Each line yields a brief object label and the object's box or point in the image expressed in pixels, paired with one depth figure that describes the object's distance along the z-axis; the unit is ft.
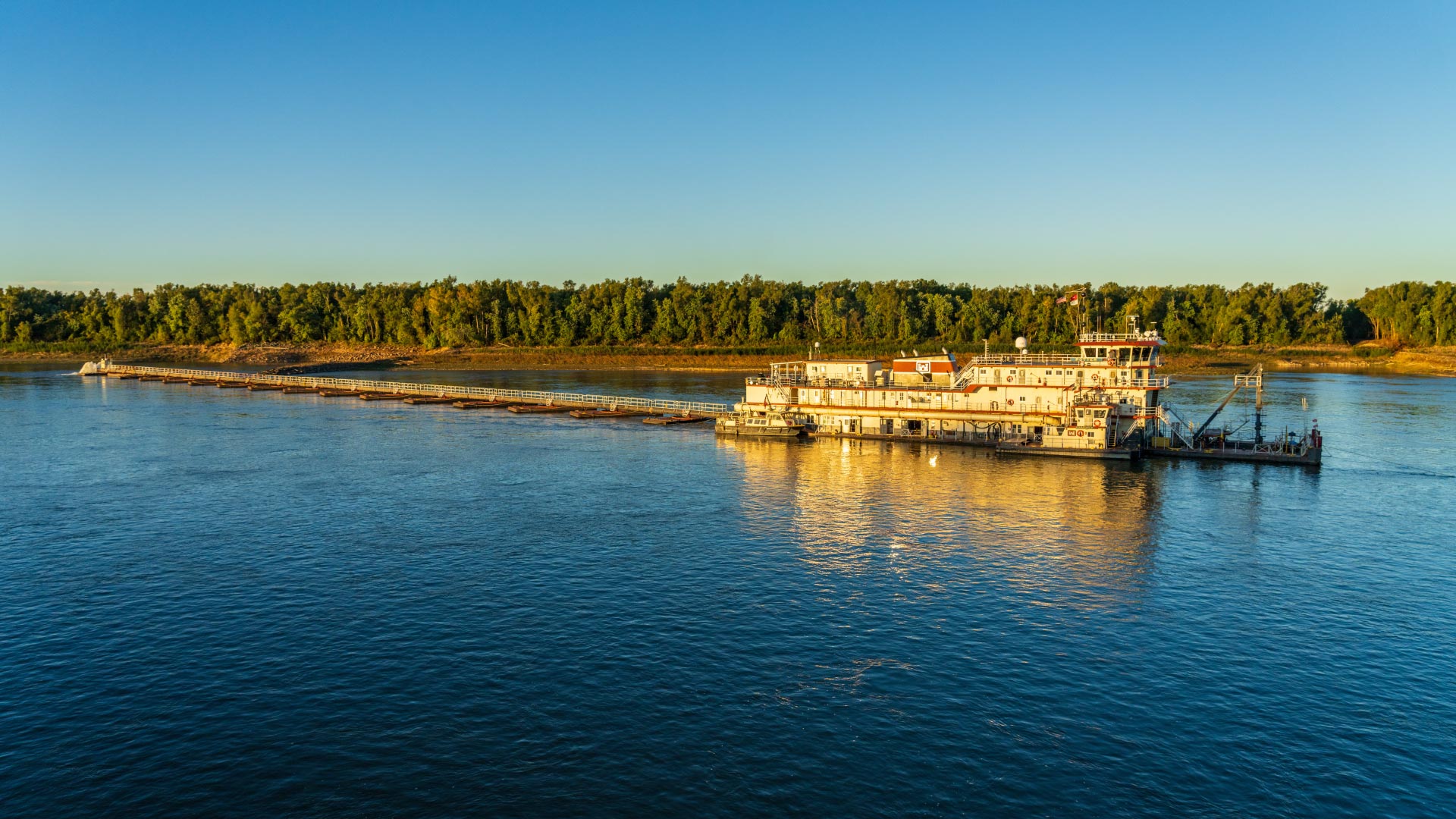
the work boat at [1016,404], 341.41
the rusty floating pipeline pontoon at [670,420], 463.42
